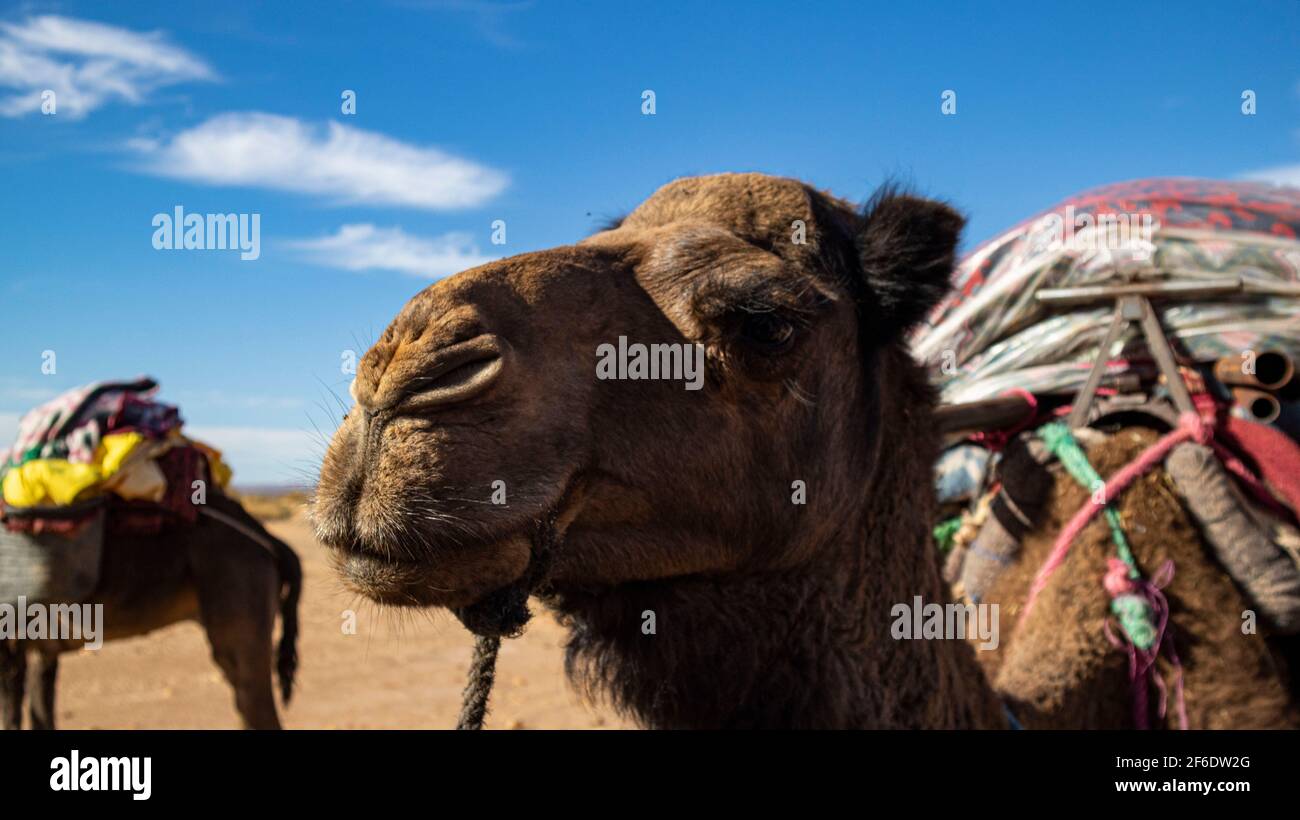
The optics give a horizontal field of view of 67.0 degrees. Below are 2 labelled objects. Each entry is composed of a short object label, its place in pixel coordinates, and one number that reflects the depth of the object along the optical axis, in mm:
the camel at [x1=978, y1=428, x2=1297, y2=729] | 3453
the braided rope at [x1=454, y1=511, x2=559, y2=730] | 2012
